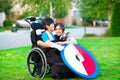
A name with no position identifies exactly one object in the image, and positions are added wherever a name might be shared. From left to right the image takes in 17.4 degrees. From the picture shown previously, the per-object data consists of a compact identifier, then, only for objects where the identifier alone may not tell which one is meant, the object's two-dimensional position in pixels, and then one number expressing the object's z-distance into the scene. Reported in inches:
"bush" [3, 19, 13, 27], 906.0
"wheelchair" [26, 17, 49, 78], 252.2
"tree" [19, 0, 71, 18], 579.0
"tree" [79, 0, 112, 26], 889.8
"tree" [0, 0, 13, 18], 1247.5
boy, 265.0
